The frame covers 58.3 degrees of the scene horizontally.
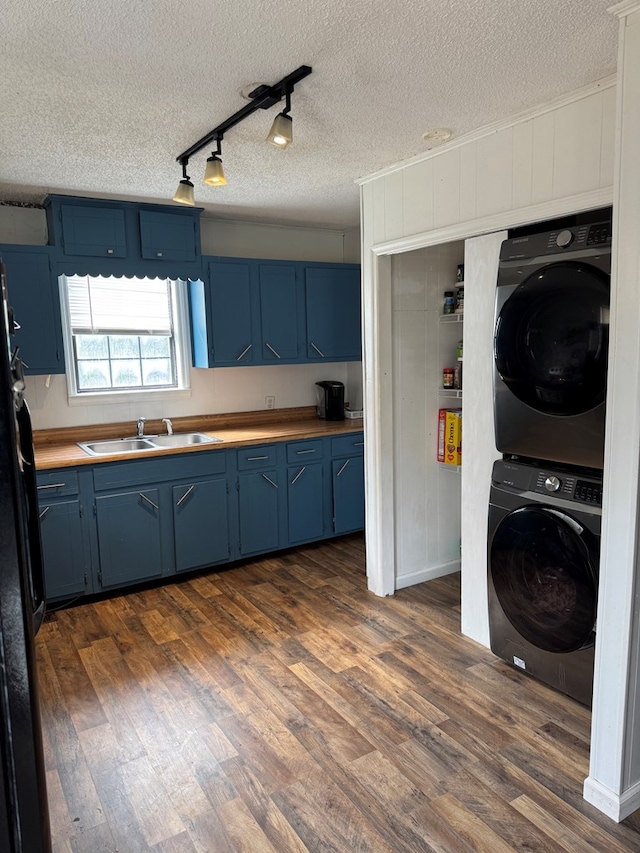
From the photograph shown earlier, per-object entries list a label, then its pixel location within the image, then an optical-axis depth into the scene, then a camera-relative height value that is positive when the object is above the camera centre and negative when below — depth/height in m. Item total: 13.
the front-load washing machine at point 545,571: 2.24 -0.93
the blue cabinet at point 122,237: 3.49 +0.77
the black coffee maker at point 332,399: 4.66 -0.37
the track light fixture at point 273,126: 2.00 +0.93
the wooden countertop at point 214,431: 3.42 -0.54
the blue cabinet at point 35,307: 3.37 +0.33
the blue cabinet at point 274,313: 4.04 +0.32
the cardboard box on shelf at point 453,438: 3.47 -0.53
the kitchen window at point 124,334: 3.90 +0.17
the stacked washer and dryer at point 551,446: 2.16 -0.39
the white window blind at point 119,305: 3.90 +0.38
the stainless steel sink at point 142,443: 3.80 -0.58
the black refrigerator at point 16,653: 1.03 -0.54
